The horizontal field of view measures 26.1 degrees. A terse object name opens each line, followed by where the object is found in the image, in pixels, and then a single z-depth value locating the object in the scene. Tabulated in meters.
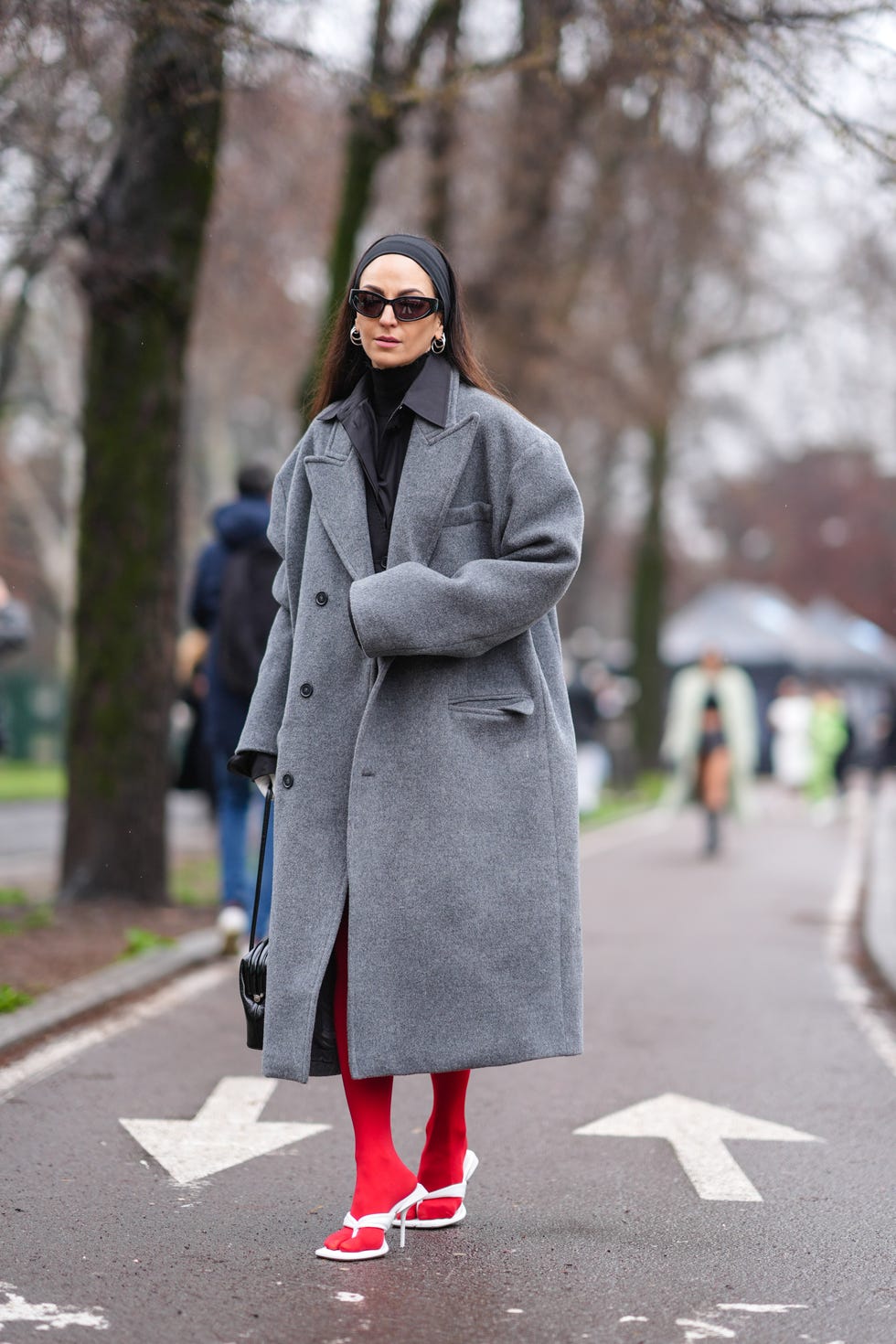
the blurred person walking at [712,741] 17.34
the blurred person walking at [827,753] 26.17
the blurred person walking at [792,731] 28.94
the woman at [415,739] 3.88
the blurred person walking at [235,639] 7.87
